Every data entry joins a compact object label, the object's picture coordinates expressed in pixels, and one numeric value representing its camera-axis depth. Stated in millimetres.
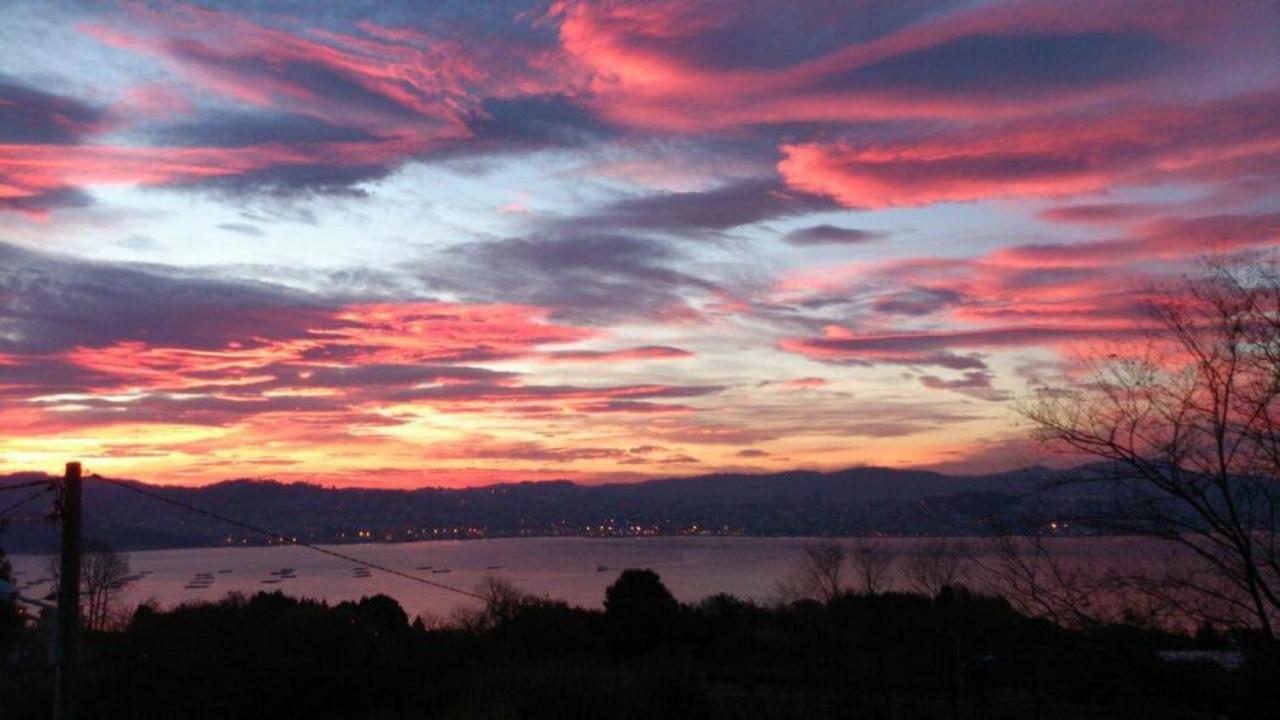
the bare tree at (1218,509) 8875
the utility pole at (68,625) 12711
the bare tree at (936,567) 38091
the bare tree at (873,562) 50375
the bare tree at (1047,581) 9469
